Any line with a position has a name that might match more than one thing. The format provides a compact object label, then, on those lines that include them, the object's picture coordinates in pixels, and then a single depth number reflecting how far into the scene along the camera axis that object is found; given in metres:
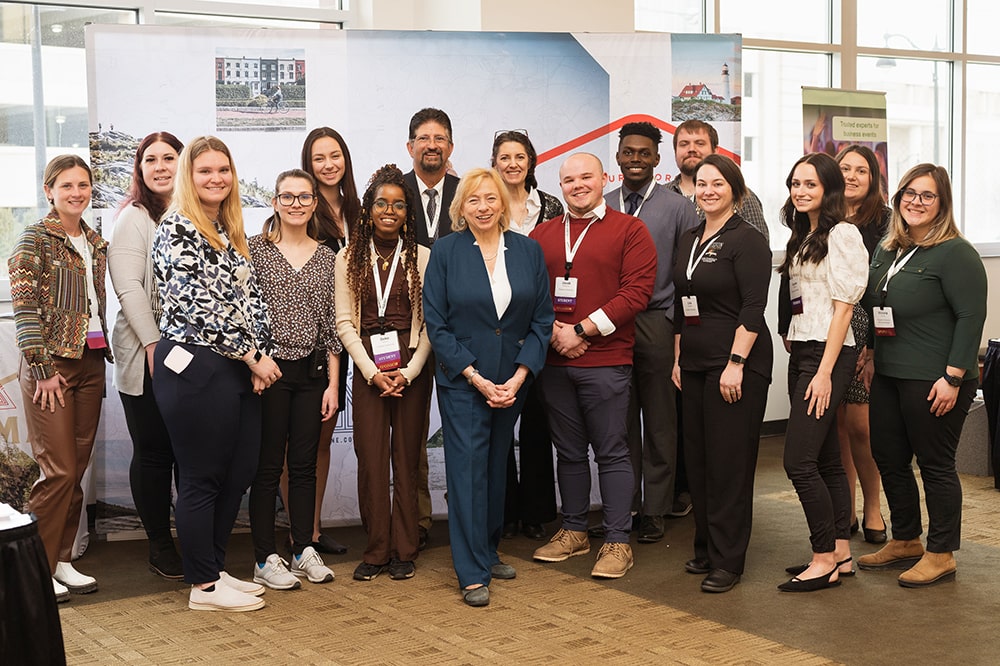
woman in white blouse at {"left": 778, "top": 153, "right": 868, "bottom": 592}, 3.86
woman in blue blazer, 3.99
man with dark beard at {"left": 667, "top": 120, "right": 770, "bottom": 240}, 5.04
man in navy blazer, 4.81
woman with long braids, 4.14
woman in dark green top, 3.90
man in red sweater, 4.23
